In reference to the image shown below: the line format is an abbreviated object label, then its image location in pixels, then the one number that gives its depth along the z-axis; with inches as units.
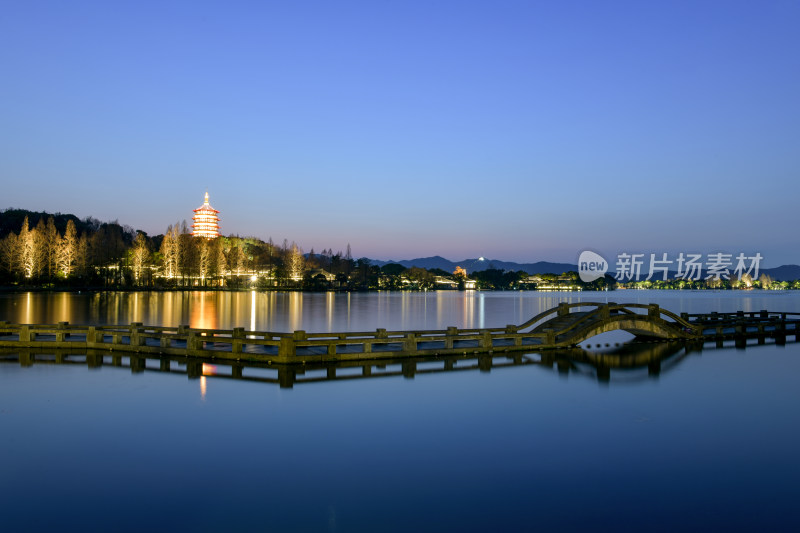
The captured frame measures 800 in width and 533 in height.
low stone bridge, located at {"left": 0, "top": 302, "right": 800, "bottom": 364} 807.7
